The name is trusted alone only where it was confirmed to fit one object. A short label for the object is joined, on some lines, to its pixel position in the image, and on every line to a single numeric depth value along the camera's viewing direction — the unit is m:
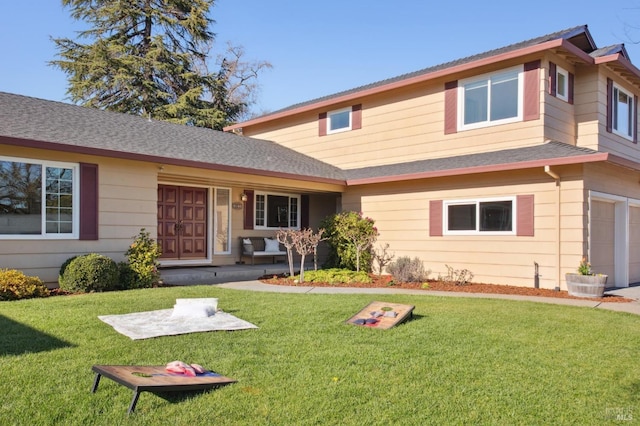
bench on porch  13.84
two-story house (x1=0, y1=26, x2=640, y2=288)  9.02
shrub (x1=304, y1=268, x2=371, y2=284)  10.95
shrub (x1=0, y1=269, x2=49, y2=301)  7.57
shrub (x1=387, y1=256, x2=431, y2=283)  11.16
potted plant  8.88
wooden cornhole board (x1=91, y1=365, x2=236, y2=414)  3.42
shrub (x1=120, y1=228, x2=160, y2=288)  9.27
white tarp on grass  5.58
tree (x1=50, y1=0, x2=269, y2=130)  24.03
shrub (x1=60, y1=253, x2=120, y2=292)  8.40
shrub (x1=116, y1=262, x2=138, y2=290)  9.18
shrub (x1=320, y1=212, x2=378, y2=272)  12.56
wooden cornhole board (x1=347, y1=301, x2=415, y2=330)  6.10
